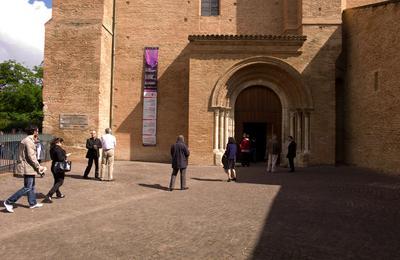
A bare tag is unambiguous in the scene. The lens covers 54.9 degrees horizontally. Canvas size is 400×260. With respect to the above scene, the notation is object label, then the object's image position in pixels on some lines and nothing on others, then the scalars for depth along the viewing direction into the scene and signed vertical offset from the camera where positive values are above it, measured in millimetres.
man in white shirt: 11935 -484
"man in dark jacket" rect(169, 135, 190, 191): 10758 -574
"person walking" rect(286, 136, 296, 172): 15359 -422
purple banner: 19750 +2119
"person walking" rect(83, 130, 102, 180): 12297 -409
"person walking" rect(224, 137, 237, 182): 12383 -500
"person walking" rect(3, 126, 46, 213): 7500 -590
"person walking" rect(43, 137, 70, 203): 8679 -636
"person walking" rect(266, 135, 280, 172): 14898 -499
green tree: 43656 +4578
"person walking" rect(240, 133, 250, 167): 16859 -451
